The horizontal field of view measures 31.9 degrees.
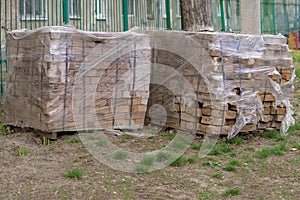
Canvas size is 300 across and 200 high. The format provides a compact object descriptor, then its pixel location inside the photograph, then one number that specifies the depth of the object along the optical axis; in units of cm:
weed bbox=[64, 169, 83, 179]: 493
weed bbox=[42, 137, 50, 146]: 613
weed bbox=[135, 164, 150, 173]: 519
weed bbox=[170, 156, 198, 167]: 548
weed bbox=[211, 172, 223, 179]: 519
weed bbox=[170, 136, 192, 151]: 610
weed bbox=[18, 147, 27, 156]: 569
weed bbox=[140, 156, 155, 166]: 540
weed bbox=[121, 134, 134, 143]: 628
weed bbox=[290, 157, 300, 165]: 561
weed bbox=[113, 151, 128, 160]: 553
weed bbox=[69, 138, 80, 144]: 605
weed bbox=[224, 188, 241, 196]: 473
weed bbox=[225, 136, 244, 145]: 631
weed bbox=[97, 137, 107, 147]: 589
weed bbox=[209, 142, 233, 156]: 591
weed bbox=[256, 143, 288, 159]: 584
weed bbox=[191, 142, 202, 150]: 611
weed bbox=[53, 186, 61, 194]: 459
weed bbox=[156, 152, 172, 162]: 558
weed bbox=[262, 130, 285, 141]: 652
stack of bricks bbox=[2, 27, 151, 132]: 596
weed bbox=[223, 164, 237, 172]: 540
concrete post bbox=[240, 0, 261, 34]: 1183
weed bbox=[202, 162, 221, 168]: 550
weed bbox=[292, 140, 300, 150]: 617
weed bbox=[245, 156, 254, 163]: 567
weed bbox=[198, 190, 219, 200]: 466
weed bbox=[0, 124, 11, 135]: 680
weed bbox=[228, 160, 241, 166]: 558
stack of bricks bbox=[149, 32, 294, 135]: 623
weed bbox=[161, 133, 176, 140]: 649
